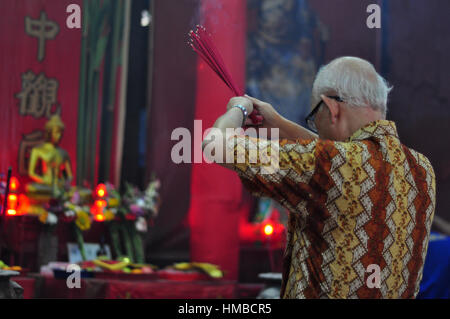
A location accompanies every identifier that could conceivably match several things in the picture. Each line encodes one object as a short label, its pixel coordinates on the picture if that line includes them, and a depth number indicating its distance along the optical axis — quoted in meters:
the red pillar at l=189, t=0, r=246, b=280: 10.05
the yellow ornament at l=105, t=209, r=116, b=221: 9.12
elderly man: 2.69
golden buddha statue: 9.48
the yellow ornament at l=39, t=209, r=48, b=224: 8.25
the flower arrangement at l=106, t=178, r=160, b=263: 9.30
